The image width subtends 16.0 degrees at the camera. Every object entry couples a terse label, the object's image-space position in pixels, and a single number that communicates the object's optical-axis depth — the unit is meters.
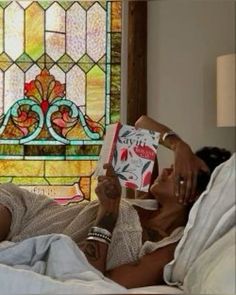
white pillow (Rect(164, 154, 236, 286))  2.44
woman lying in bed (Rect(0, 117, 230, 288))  2.68
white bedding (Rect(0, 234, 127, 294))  2.41
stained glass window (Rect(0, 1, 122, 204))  2.89
